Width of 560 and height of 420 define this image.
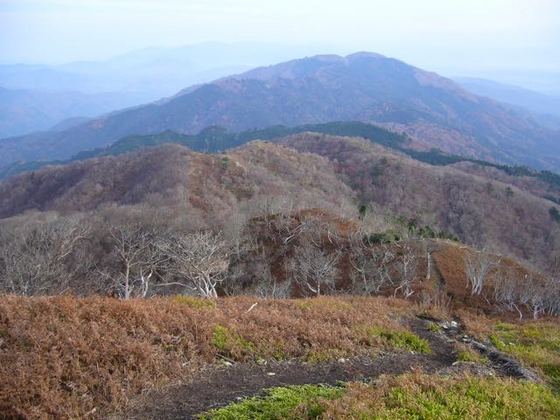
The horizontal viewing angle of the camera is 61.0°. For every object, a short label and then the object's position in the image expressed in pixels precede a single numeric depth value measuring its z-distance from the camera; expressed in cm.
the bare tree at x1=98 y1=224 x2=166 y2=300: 2900
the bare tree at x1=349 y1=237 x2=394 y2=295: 4200
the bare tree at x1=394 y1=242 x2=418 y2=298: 3938
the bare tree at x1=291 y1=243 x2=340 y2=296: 4138
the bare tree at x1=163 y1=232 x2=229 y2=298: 2481
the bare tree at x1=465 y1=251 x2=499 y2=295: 4294
